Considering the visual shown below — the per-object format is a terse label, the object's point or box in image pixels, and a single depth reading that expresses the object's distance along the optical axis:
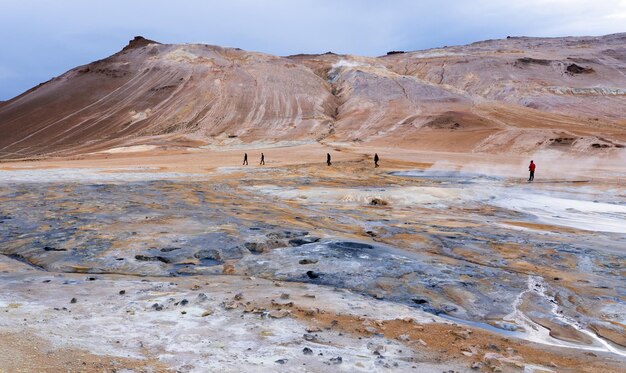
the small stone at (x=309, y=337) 6.86
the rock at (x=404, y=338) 7.08
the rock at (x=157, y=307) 7.81
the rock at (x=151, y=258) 10.88
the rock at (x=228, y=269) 10.46
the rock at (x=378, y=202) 21.38
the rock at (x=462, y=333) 7.41
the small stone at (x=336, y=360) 6.18
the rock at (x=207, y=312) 7.60
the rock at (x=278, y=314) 7.61
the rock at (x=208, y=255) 11.29
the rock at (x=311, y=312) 7.83
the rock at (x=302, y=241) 12.51
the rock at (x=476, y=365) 6.32
